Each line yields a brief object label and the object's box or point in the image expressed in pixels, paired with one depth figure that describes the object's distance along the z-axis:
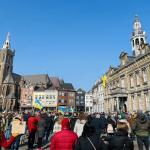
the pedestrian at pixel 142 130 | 10.05
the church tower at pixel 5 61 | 114.03
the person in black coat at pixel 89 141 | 4.65
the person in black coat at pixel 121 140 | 5.45
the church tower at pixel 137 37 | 51.98
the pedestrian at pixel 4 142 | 4.75
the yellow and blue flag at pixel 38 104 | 27.89
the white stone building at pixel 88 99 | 93.40
